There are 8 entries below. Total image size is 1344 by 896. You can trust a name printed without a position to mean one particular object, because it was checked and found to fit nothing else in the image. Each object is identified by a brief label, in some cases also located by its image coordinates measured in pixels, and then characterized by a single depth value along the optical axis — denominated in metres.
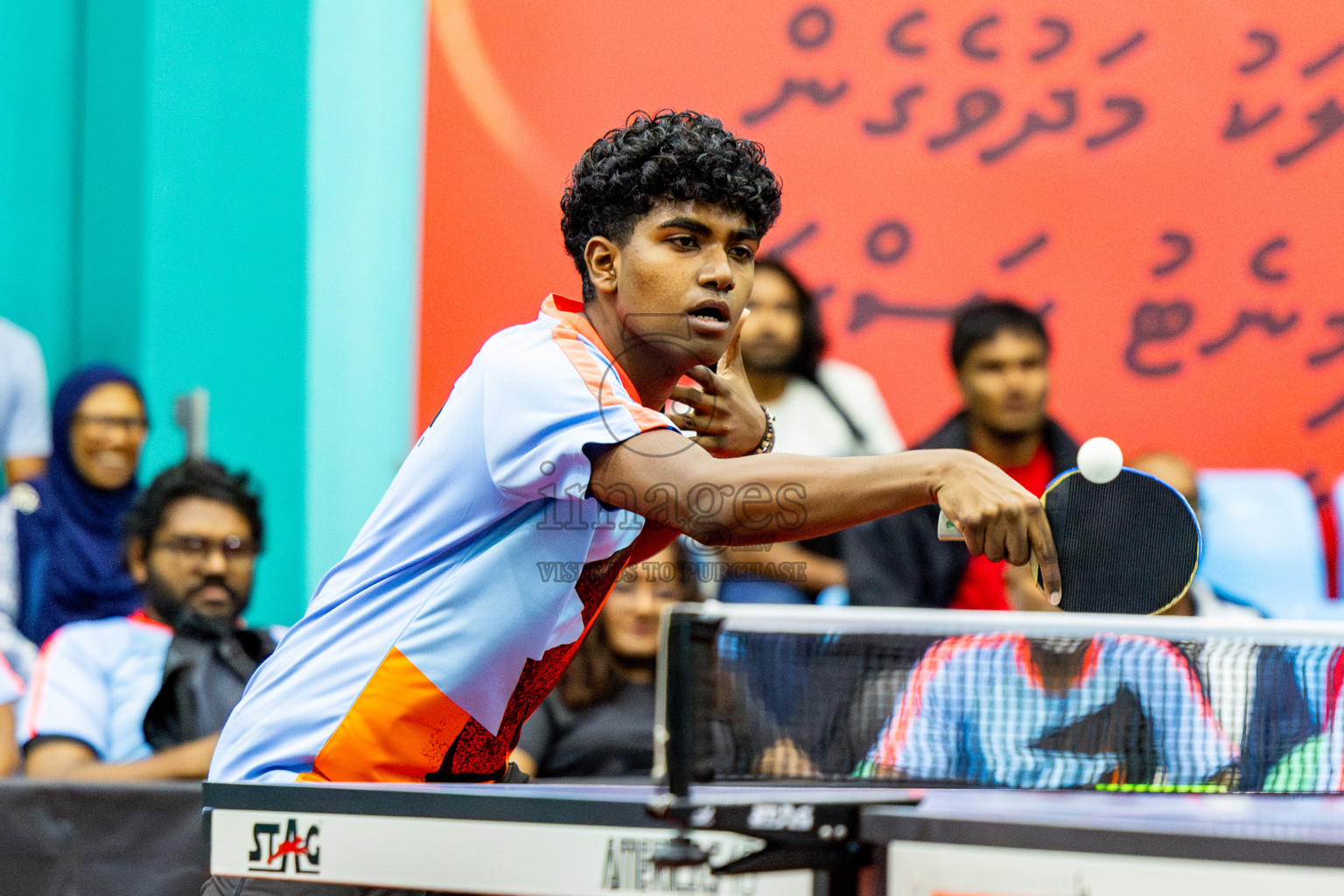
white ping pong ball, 4.20
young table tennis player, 4.10
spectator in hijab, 11.37
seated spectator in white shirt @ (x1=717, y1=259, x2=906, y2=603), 10.70
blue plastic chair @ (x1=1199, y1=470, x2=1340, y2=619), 11.02
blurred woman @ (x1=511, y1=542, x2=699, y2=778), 8.45
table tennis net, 3.91
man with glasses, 8.45
